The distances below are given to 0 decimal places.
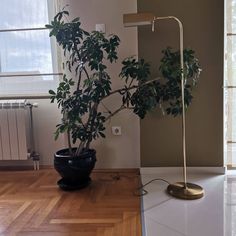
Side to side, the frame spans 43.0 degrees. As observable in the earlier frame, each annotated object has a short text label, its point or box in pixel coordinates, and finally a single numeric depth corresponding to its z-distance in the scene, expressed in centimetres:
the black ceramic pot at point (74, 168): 253
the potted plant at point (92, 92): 243
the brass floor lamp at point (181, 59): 232
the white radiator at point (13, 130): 303
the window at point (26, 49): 304
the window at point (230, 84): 271
